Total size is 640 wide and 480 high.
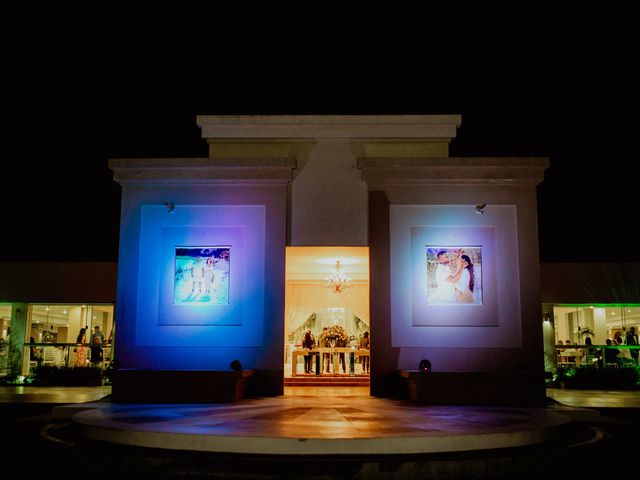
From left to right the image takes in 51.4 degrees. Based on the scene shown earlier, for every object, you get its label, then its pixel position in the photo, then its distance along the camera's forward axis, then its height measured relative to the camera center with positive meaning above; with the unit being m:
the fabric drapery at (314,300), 19.30 +1.18
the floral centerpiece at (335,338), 17.84 +0.08
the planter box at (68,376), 19.02 -1.05
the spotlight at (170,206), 13.10 +2.62
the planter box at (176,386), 11.16 -0.77
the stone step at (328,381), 15.58 -0.94
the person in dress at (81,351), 19.81 -0.35
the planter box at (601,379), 18.66 -1.02
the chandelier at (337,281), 16.59 +1.50
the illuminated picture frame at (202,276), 12.87 +1.23
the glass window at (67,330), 19.91 +0.29
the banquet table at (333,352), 16.64 -0.27
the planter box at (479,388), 11.15 -0.77
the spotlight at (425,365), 12.34 -0.43
